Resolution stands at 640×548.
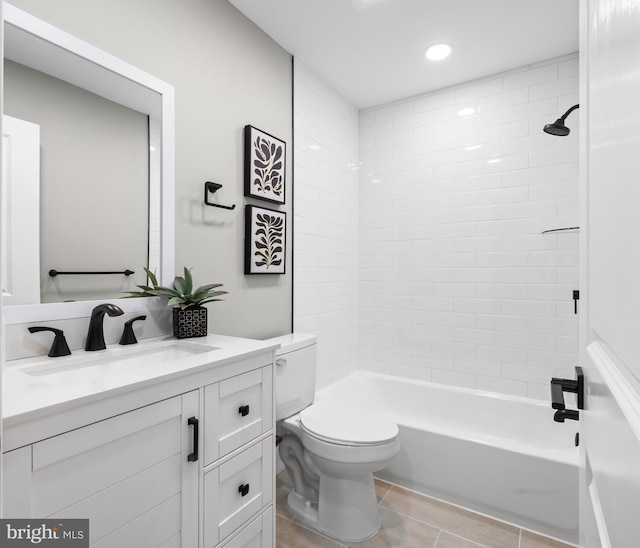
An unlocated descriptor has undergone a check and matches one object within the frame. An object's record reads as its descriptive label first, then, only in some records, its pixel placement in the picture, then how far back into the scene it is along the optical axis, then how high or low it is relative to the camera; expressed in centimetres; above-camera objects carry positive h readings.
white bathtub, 184 -101
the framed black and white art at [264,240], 208 +19
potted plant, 158 -11
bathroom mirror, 122 +70
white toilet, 175 -84
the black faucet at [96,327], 134 -19
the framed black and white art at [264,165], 207 +62
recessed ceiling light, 231 +140
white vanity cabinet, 82 -51
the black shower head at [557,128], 195 +76
